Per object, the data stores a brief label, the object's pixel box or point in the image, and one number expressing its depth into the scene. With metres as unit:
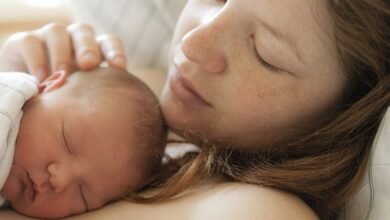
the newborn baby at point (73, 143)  0.45
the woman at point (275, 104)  0.44
